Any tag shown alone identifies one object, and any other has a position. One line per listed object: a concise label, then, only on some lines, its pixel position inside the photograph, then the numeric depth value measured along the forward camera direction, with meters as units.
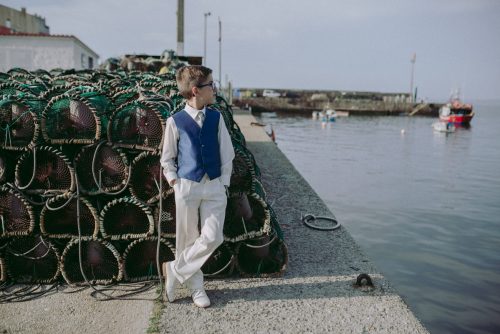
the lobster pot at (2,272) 3.97
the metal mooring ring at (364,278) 3.96
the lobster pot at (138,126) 4.04
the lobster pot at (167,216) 4.00
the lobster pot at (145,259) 4.03
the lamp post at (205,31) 50.89
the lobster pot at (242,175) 4.21
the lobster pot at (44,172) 3.97
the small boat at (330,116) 49.53
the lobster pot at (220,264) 4.09
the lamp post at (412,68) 79.44
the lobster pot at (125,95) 4.46
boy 3.39
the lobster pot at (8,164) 3.97
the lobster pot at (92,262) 3.97
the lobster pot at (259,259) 4.13
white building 23.89
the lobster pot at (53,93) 4.35
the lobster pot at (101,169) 3.97
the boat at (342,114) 60.75
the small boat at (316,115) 52.93
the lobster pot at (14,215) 3.92
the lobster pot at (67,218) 3.92
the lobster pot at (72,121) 4.00
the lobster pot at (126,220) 3.90
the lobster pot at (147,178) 3.95
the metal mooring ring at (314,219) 5.56
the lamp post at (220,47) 48.91
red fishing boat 48.59
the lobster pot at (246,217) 4.07
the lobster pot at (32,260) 4.01
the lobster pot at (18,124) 3.98
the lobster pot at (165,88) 5.30
